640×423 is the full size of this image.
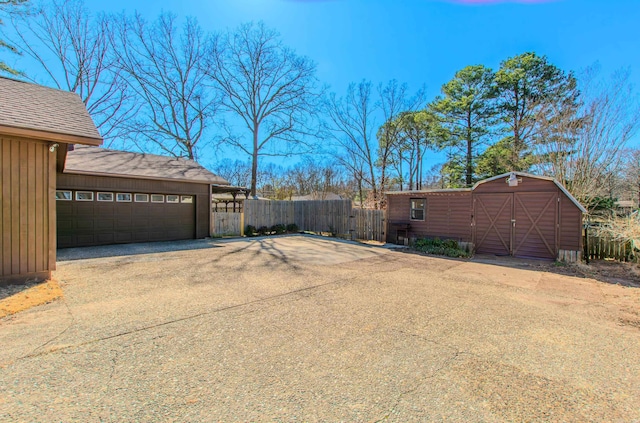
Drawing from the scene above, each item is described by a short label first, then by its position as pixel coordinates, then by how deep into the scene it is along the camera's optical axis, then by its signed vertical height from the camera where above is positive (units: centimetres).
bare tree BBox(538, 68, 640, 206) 1073 +309
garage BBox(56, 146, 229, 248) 930 +36
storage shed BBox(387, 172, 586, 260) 824 -14
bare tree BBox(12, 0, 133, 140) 1573 +871
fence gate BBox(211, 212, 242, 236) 1305 -65
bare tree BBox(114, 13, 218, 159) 1823 +855
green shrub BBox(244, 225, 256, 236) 1372 -102
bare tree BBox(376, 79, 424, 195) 2134 +740
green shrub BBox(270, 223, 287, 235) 1456 -97
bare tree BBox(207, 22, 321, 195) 1895 +824
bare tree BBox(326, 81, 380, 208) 2214 +648
